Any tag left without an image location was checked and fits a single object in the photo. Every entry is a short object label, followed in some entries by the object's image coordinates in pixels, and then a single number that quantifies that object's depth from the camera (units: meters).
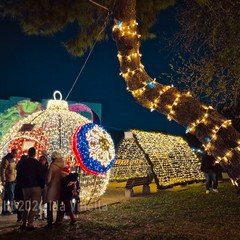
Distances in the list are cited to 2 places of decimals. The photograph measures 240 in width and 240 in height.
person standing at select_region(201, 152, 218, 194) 8.62
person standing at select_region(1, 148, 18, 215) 6.01
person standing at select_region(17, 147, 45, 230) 4.73
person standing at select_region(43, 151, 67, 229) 4.90
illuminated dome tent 10.10
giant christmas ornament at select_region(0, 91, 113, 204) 6.64
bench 8.35
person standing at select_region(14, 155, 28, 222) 5.06
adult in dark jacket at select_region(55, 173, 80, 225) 4.99
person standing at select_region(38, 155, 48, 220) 5.09
